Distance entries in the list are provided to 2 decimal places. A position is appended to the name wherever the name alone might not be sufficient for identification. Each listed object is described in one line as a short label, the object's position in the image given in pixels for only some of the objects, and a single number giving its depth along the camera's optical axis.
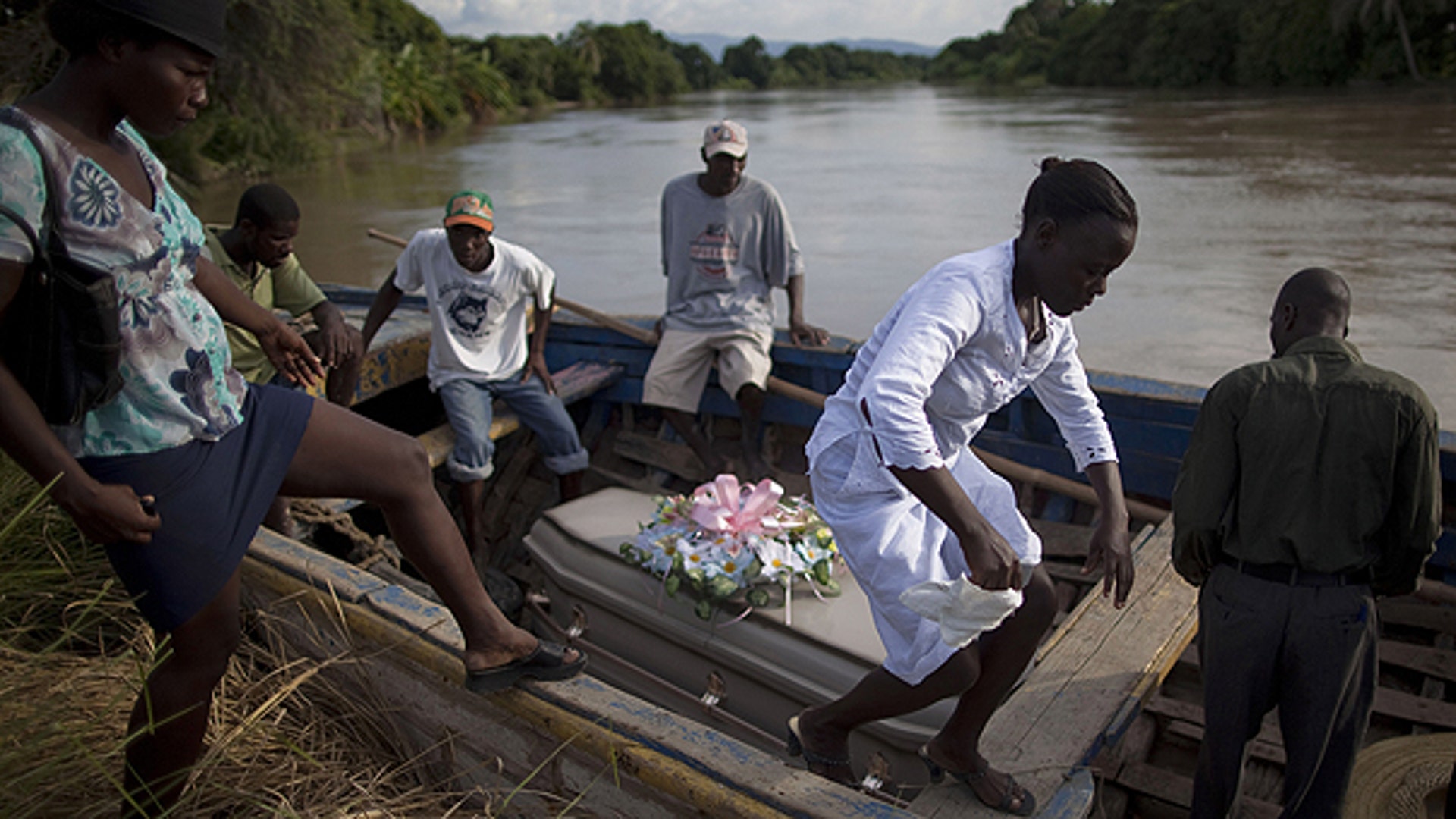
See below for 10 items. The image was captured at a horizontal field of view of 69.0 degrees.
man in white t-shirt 4.25
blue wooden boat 2.27
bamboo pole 3.59
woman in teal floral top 1.50
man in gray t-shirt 4.55
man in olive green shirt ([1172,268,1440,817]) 2.09
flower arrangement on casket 2.99
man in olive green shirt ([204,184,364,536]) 3.48
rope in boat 3.70
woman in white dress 1.78
